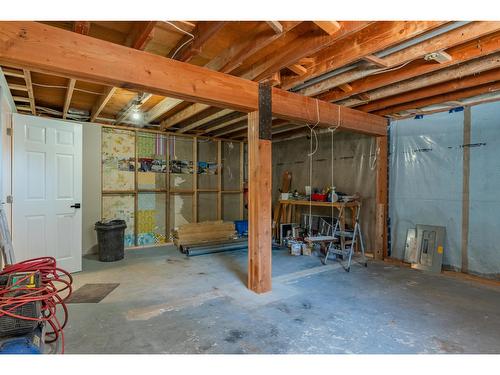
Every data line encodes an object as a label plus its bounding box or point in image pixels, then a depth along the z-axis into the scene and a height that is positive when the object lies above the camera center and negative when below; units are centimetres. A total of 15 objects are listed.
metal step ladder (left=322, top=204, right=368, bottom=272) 430 -105
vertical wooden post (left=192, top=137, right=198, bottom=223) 620 +11
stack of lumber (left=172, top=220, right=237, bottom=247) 549 -101
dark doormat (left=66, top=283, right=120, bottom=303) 294 -125
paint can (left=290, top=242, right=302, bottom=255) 497 -118
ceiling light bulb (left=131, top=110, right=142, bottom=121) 477 +123
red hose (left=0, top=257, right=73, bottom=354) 168 -72
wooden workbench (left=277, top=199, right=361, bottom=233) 580 -63
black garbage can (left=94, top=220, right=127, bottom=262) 452 -94
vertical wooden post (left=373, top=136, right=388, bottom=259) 463 -26
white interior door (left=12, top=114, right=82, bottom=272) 351 -9
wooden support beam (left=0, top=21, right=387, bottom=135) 193 +97
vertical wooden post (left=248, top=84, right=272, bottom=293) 311 -10
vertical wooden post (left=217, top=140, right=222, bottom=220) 662 +14
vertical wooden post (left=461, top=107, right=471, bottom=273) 379 -6
